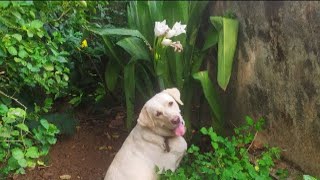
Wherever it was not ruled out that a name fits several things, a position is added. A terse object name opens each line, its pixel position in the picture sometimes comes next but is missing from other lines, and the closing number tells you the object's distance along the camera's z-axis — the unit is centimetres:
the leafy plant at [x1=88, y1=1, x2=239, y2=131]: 214
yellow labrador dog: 161
